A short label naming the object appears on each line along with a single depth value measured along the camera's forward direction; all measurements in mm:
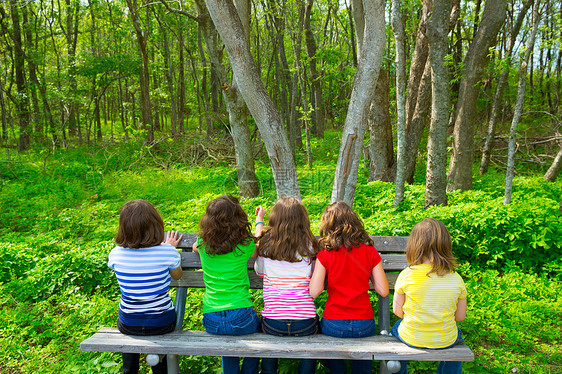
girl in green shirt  2867
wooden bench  2482
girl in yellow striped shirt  2520
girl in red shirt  2771
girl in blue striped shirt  2857
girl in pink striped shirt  2801
